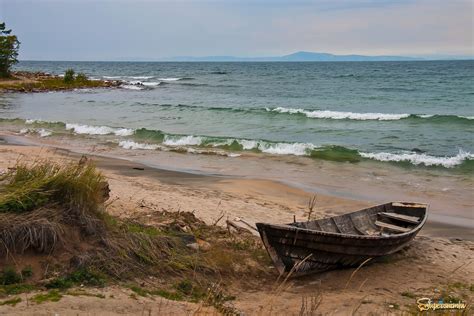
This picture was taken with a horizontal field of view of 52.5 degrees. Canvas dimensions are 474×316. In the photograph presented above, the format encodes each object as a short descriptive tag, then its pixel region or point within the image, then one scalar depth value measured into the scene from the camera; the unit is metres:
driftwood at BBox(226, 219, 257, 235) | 7.86
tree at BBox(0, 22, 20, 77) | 45.50
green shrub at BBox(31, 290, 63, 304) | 4.74
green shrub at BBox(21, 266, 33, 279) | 5.28
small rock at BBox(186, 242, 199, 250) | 6.66
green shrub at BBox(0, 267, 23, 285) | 5.06
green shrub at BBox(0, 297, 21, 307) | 4.57
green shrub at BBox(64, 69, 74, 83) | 50.72
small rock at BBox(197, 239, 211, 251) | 6.78
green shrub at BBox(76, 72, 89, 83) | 52.81
